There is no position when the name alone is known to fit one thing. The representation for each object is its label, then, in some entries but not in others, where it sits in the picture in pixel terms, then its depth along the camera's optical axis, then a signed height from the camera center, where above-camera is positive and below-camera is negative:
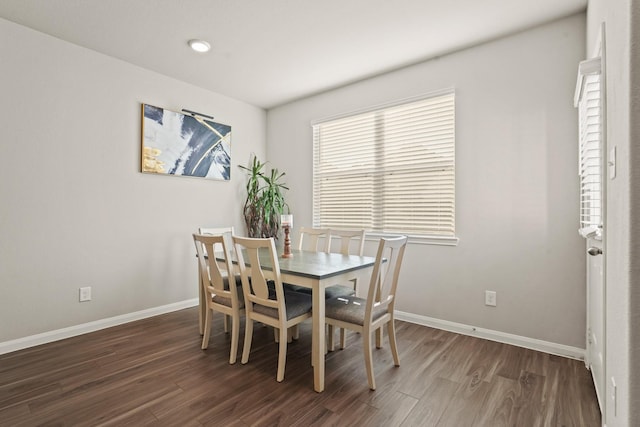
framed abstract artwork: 3.50 +0.81
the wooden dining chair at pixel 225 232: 3.03 -0.20
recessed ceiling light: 2.92 +1.56
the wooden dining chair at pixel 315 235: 3.25 -0.21
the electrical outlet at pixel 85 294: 3.03 -0.76
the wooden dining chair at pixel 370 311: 2.04 -0.66
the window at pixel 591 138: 1.68 +0.46
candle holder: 2.82 -0.15
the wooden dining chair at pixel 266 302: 2.14 -0.63
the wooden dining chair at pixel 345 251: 2.64 -0.38
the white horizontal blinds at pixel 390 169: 3.19 +0.51
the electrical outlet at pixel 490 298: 2.84 -0.73
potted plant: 4.40 +0.16
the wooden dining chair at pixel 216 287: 2.42 -0.59
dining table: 2.03 -0.41
